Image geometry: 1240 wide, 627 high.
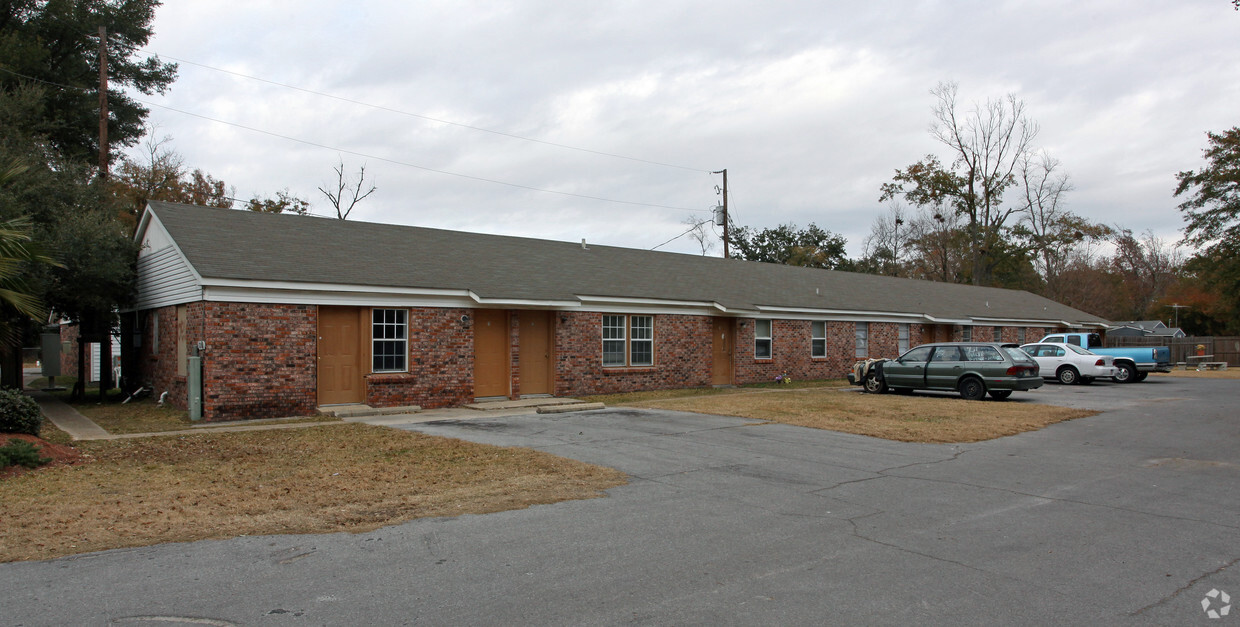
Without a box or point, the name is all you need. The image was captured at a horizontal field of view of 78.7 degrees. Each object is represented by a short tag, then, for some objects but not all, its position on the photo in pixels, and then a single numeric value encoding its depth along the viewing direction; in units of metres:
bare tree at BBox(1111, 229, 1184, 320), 66.62
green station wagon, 18.72
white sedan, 25.11
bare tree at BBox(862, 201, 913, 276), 61.56
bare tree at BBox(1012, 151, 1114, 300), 53.25
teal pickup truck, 25.94
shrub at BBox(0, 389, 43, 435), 10.26
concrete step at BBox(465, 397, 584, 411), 16.72
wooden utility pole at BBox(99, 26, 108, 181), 23.06
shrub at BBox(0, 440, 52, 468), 8.67
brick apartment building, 14.52
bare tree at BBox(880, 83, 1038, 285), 52.16
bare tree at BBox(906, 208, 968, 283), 54.84
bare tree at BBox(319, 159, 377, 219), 40.00
